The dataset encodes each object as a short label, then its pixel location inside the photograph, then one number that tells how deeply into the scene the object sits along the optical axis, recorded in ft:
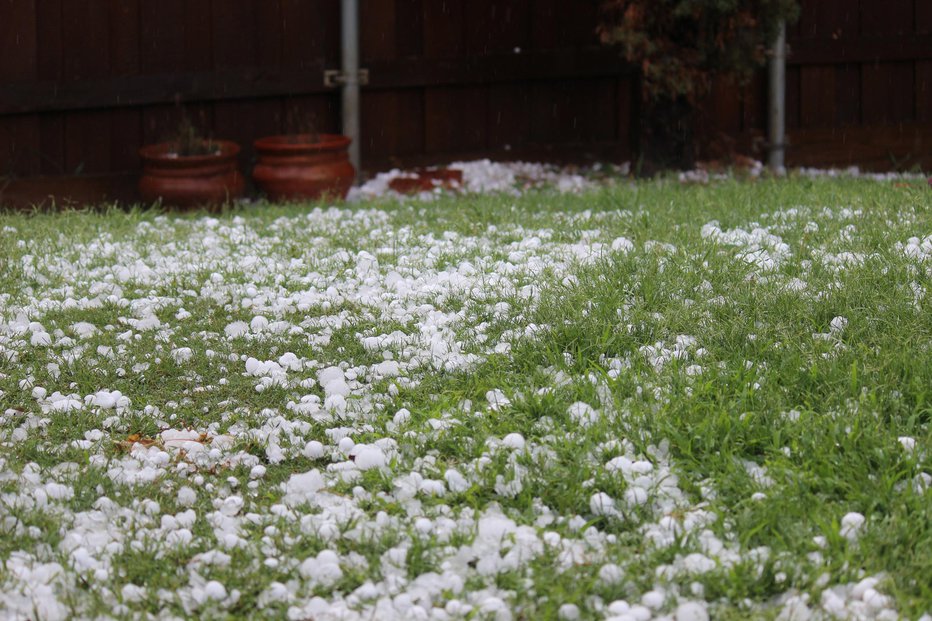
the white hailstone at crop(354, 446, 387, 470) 9.57
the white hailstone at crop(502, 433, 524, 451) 9.61
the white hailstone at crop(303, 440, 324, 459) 9.94
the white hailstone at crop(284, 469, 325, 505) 9.30
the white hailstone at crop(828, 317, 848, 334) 11.47
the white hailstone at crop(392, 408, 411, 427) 10.37
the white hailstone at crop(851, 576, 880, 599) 7.40
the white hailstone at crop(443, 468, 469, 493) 9.08
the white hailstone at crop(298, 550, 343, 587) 7.89
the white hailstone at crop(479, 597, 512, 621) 7.39
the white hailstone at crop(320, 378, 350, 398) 11.20
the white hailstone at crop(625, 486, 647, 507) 8.63
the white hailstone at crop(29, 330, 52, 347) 12.87
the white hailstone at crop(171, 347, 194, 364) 12.32
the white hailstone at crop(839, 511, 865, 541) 7.96
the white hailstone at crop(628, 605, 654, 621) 7.27
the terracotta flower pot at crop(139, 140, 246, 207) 20.83
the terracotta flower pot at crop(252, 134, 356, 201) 21.91
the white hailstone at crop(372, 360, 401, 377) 11.53
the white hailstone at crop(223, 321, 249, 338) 12.96
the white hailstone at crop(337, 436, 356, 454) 9.95
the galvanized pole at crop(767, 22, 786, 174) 27.48
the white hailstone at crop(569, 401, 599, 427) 9.90
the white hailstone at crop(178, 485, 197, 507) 9.20
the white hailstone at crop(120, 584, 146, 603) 7.76
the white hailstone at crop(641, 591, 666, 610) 7.40
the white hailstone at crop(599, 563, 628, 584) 7.65
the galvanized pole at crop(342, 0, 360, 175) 23.38
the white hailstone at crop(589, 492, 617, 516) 8.55
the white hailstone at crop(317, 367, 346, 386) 11.50
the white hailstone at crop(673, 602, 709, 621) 7.25
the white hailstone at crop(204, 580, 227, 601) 7.67
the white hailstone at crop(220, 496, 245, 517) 9.07
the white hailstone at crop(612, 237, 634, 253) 14.64
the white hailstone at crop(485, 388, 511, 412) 10.44
